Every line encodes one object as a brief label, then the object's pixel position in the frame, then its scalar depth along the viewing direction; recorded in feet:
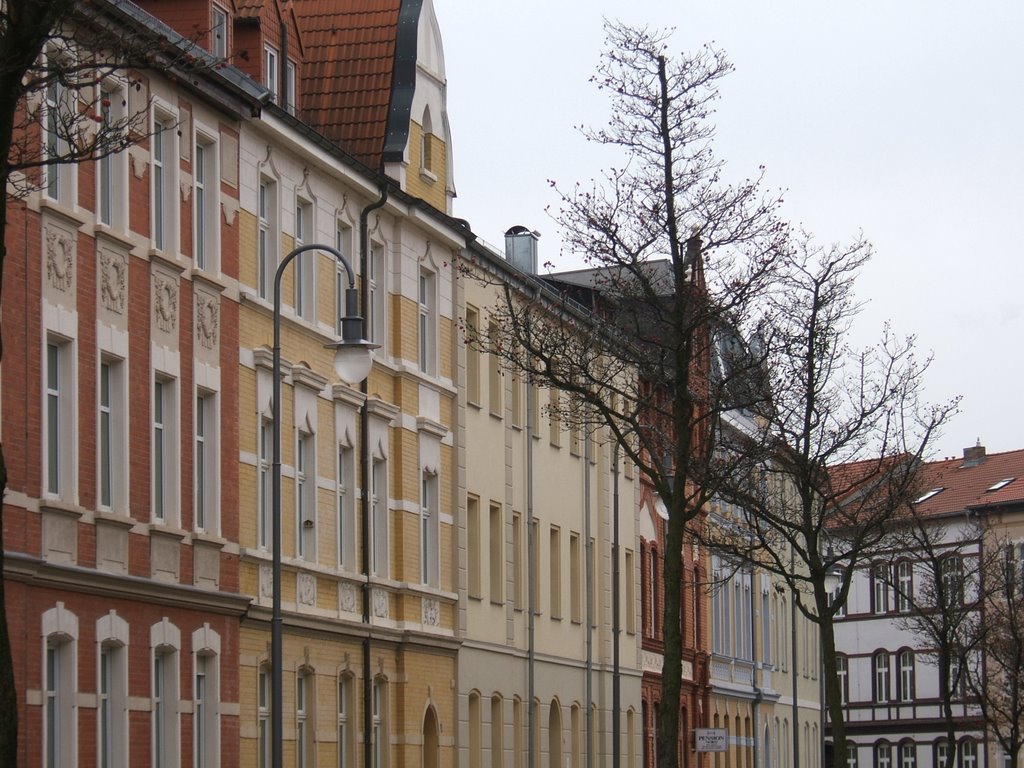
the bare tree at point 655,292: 113.60
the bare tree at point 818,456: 138.06
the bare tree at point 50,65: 55.11
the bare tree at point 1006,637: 220.23
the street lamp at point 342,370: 88.99
